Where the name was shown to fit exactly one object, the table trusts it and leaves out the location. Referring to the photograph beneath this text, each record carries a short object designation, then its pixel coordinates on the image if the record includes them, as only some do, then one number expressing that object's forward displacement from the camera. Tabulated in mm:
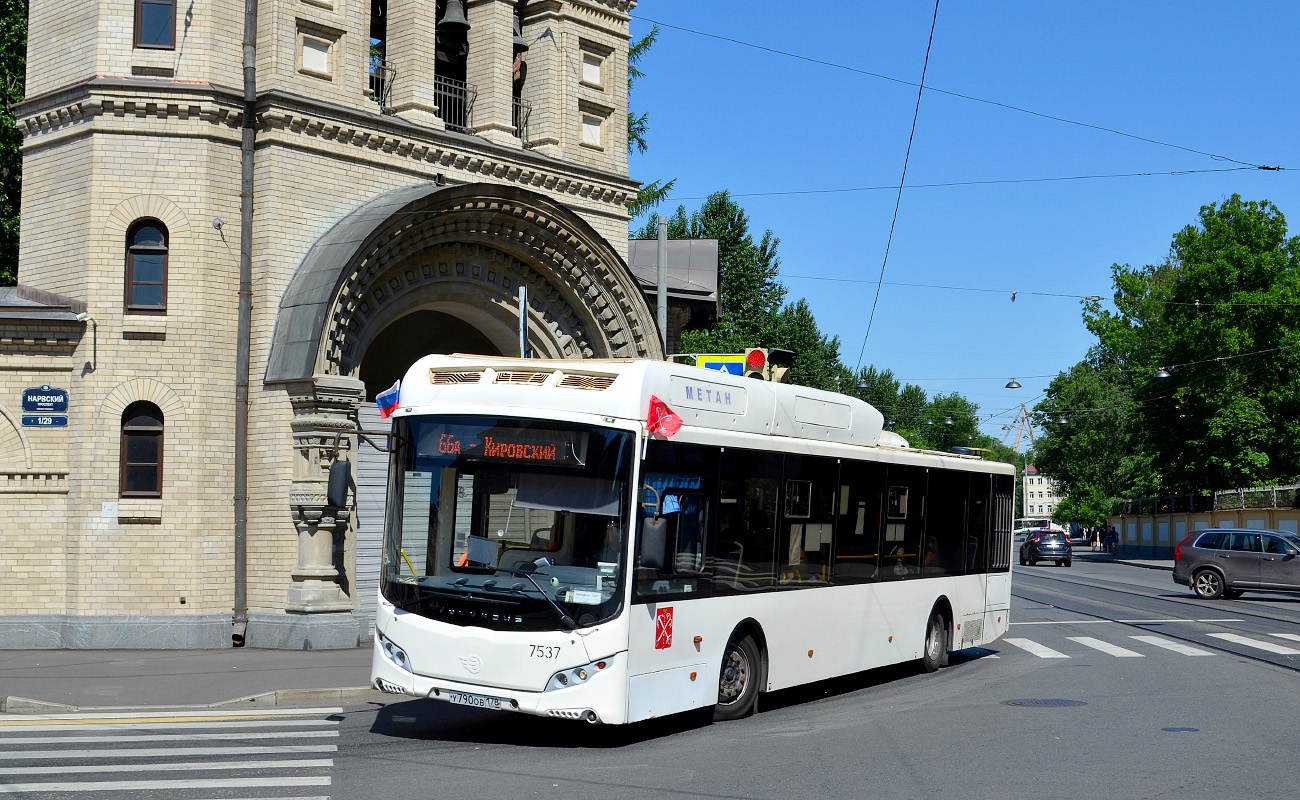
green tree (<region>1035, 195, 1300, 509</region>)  51062
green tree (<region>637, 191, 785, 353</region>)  52094
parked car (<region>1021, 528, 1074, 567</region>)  54781
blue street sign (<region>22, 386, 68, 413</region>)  17234
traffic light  16781
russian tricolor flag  10891
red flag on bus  9961
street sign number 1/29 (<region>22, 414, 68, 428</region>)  17250
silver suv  27828
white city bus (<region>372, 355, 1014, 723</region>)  9578
